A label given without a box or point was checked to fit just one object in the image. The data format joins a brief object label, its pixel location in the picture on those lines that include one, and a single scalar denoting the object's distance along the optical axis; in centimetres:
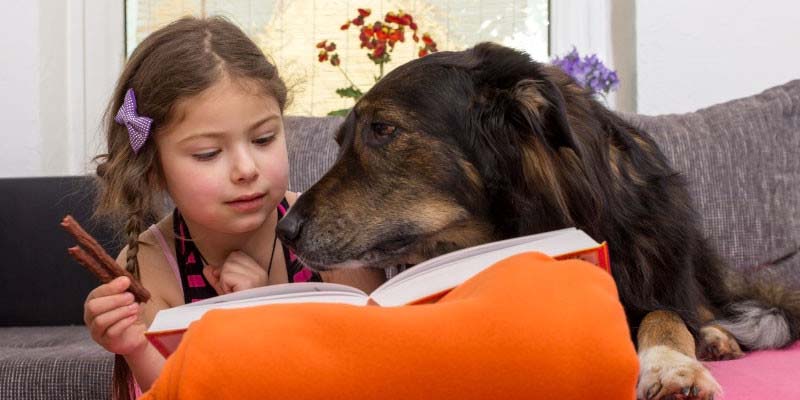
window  398
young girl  155
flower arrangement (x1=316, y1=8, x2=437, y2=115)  305
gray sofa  226
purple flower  291
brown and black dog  146
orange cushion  74
